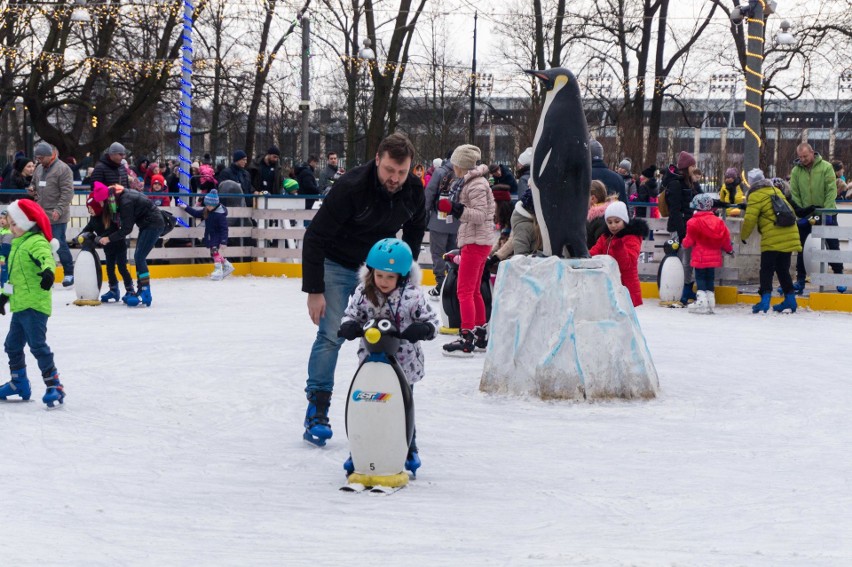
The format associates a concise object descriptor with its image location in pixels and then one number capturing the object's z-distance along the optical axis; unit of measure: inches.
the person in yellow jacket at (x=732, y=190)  594.2
